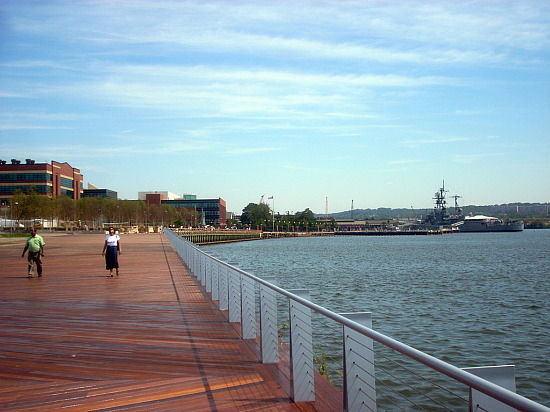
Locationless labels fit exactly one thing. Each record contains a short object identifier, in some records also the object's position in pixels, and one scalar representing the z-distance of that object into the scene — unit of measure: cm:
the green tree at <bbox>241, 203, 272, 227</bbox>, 18988
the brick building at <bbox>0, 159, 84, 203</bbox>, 11500
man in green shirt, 1800
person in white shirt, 1841
